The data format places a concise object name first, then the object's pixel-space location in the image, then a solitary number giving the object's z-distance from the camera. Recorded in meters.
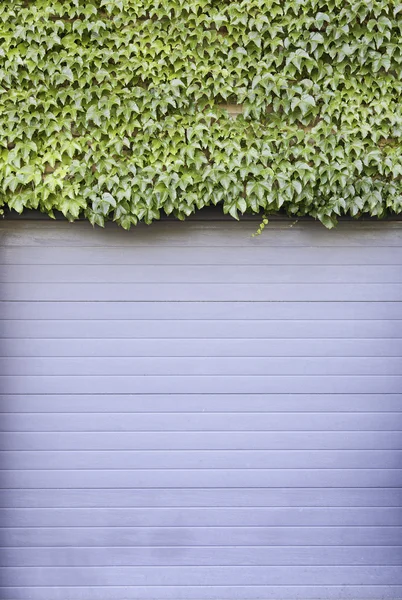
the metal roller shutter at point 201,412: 3.32
